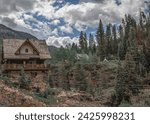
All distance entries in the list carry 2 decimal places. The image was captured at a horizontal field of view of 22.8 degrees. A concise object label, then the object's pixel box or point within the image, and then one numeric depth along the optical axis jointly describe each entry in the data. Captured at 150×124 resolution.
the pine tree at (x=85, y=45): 98.86
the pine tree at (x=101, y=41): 79.58
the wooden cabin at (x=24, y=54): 43.03
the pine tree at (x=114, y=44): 85.00
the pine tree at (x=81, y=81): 38.75
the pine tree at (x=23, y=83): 31.89
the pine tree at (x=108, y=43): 83.59
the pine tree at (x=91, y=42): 106.06
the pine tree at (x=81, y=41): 101.24
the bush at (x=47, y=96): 26.92
